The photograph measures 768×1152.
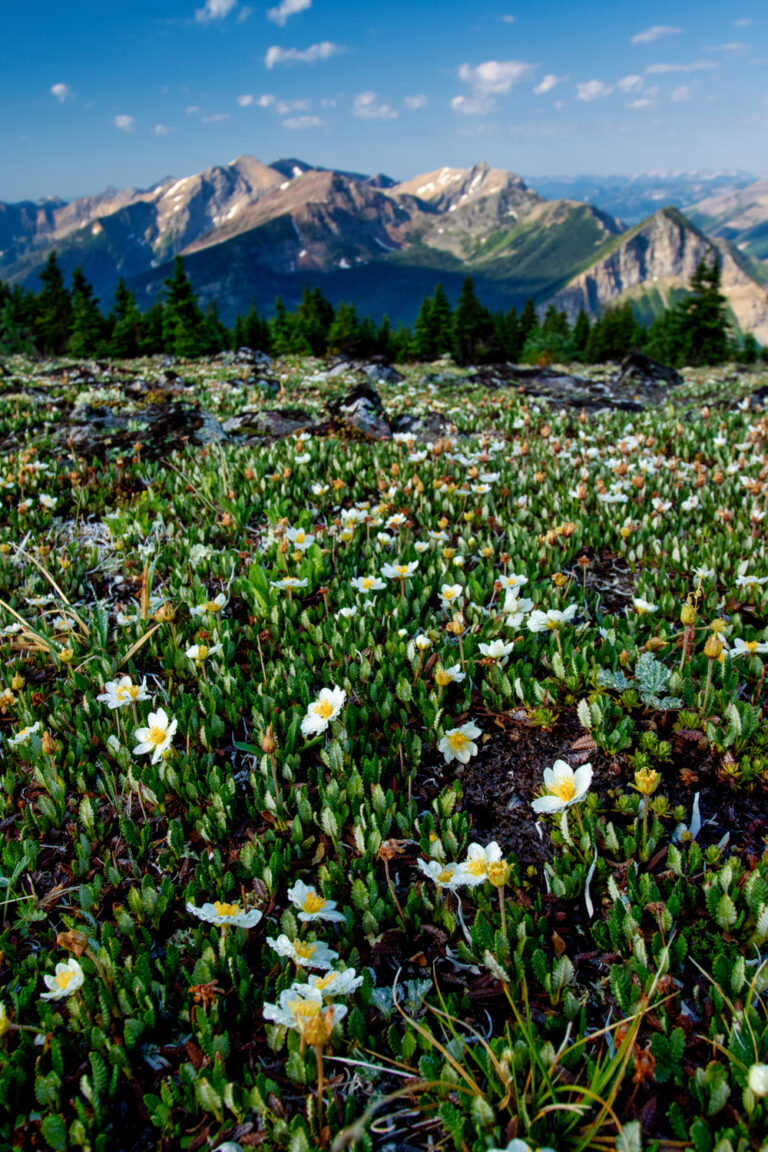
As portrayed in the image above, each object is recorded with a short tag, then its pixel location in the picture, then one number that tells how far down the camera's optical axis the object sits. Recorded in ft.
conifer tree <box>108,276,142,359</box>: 177.17
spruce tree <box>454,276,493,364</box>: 196.34
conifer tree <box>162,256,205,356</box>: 161.68
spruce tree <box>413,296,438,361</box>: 190.39
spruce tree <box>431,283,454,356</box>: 189.78
